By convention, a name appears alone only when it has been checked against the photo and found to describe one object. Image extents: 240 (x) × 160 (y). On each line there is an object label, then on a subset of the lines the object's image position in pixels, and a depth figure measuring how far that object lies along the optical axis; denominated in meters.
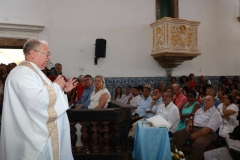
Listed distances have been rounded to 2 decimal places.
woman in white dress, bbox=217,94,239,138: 4.83
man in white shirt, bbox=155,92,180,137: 4.71
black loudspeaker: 7.63
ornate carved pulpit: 7.86
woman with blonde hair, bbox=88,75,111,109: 4.28
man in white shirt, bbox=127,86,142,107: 6.85
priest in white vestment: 2.31
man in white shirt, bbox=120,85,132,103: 7.54
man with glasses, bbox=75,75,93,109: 4.88
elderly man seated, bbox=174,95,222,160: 4.18
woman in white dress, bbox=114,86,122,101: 7.68
